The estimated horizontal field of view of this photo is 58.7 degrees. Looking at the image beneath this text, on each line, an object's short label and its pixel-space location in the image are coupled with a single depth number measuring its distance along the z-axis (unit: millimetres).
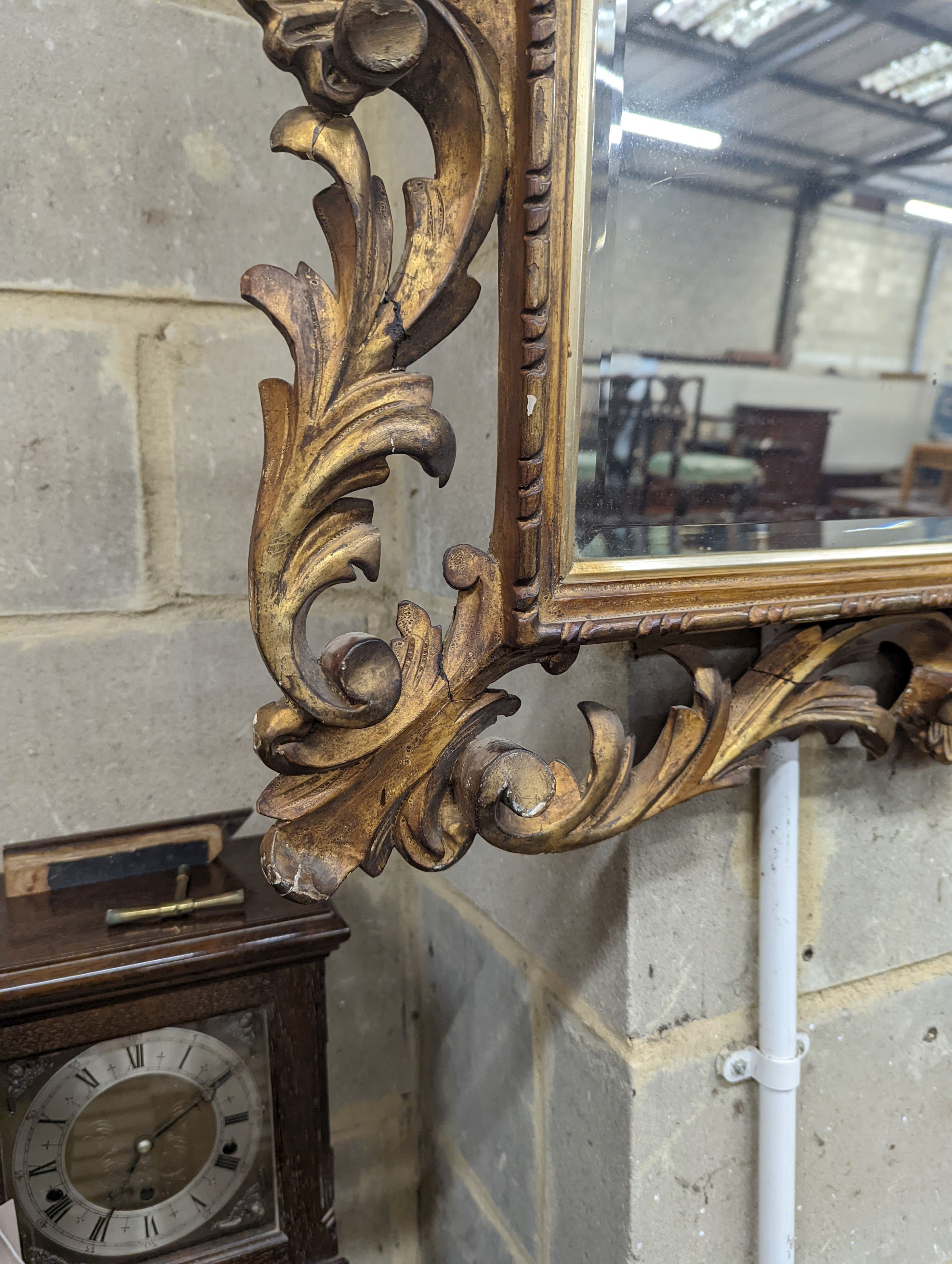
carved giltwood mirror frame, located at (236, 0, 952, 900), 363
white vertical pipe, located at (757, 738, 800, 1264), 562
